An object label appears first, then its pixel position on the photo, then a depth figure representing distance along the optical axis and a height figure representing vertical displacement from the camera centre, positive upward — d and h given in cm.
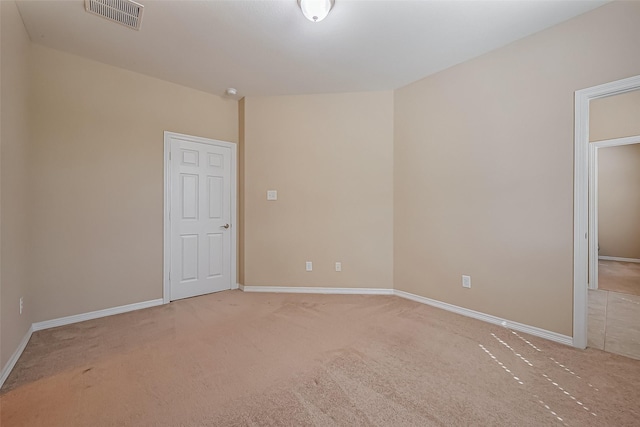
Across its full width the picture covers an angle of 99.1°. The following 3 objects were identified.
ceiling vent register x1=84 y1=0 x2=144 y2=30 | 205 +157
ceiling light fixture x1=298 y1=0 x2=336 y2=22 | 194 +148
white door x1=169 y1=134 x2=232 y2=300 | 339 -5
